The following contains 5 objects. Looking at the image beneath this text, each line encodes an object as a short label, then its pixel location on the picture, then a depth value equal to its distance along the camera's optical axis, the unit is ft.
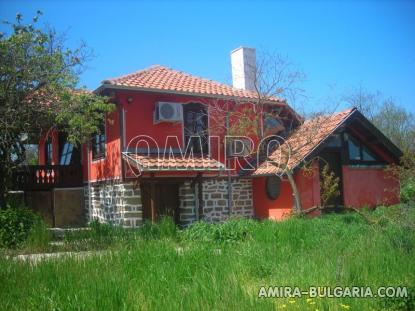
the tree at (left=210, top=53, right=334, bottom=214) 44.09
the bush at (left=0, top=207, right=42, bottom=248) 31.89
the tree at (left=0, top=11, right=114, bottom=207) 36.35
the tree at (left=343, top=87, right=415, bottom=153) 97.96
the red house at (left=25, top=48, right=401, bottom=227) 45.39
